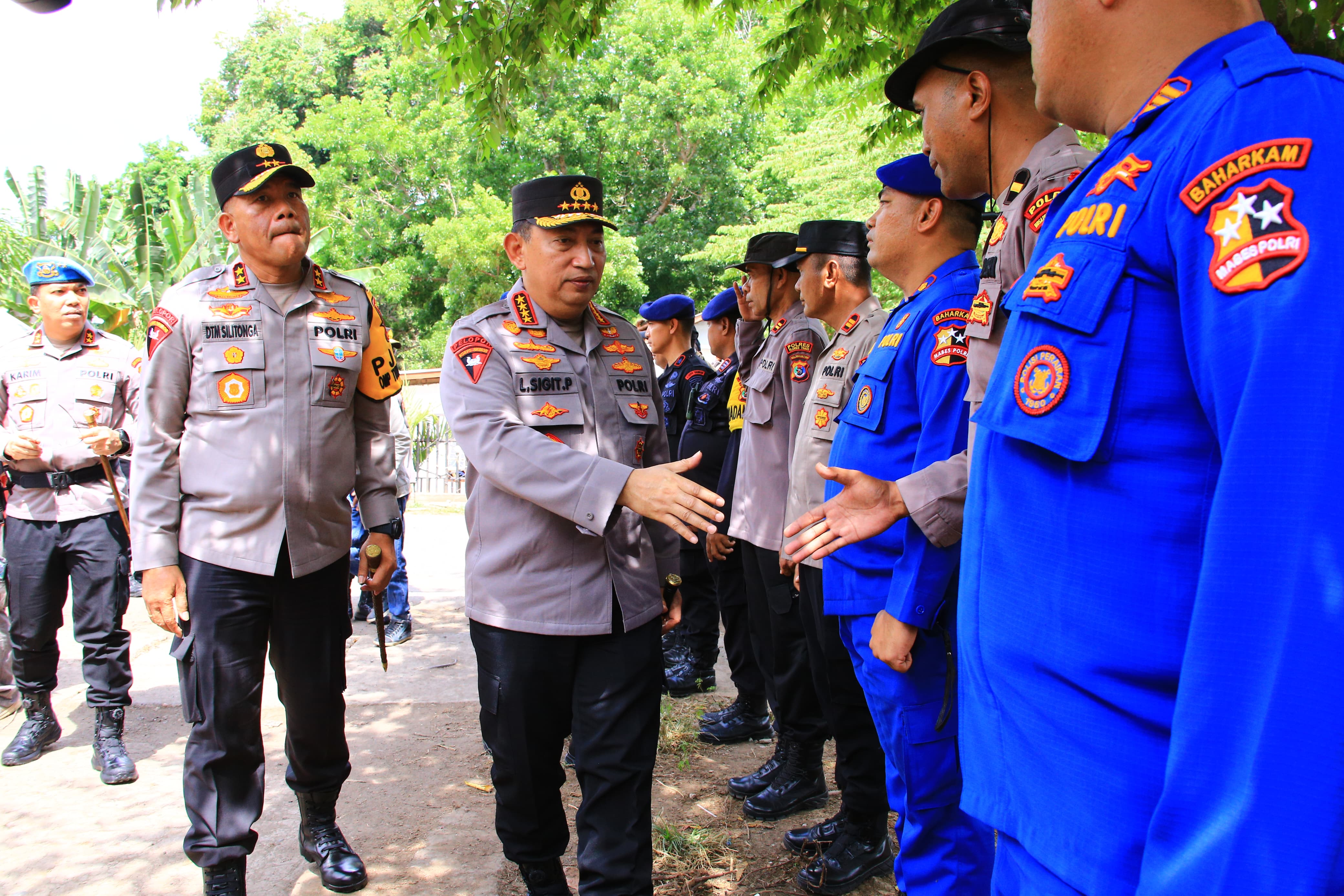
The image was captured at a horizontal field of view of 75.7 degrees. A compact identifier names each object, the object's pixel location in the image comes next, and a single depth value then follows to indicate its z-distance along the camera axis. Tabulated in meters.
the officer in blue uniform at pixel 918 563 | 2.23
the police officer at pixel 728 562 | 4.75
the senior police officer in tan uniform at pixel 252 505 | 2.89
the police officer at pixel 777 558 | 3.84
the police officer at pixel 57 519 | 4.51
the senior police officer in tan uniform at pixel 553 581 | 2.62
